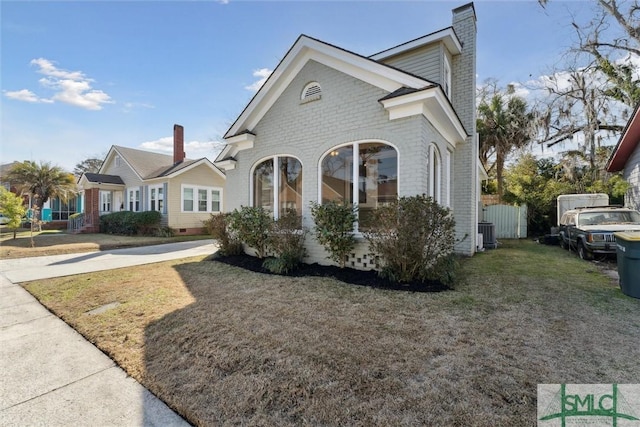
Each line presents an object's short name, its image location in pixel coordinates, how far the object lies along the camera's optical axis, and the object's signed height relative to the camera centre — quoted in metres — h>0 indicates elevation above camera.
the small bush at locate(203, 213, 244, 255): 9.59 -0.84
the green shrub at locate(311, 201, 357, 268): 6.80 -0.34
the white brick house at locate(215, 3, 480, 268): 6.54 +2.21
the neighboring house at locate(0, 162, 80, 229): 22.58 +0.42
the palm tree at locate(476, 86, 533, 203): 21.05 +6.36
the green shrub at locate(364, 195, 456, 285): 5.68 -0.54
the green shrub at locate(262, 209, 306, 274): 7.46 -0.80
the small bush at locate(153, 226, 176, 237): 18.11 -1.21
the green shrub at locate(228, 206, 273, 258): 8.30 -0.38
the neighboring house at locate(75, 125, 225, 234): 19.16 +1.79
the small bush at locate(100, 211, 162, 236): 18.50 -0.66
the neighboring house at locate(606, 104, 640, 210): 11.20 +2.44
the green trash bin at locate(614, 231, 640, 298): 5.20 -0.94
